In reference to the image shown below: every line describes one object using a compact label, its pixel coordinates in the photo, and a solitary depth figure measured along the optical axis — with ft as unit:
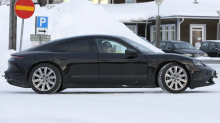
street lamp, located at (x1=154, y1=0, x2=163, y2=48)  113.10
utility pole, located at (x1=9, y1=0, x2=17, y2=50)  75.66
